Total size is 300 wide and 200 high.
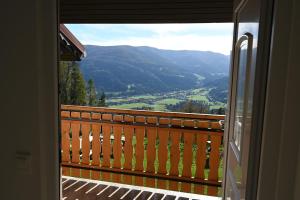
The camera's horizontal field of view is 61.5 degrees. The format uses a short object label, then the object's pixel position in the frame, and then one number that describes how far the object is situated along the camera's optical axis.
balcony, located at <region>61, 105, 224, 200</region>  3.34
